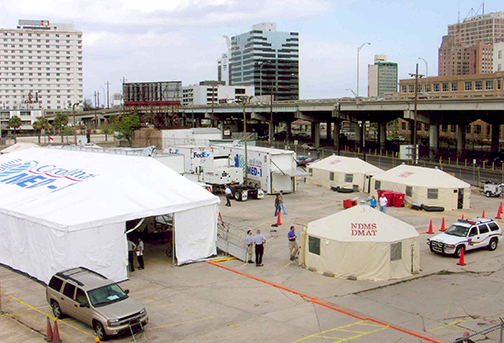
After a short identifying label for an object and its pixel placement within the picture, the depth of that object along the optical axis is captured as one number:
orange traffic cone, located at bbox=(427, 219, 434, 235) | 25.83
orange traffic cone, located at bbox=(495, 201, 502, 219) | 29.89
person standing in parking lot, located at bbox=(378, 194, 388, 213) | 29.70
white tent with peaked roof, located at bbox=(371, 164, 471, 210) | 32.69
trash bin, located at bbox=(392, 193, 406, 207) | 33.94
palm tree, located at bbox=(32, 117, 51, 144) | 118.81
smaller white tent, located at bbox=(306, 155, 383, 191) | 40.47
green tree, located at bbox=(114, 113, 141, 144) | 86.62
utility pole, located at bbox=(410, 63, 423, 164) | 42.44
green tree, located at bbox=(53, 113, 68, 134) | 121.59
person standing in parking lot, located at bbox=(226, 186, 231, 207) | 33.47
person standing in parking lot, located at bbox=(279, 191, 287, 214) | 29.96
